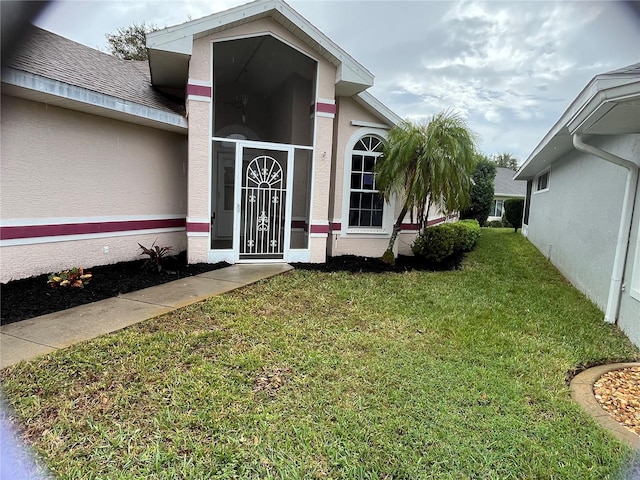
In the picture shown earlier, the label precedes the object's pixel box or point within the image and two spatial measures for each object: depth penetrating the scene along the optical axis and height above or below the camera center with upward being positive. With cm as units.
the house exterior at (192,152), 554 +74
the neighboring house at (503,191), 3069 +106
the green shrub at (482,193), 2069 +57
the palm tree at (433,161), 750 +82
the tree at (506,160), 6153 +742
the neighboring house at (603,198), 395 +18
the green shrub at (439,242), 873 -102
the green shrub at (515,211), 1841 -40
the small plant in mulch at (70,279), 546 -146
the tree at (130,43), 2008 +806
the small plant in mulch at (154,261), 680 -139
